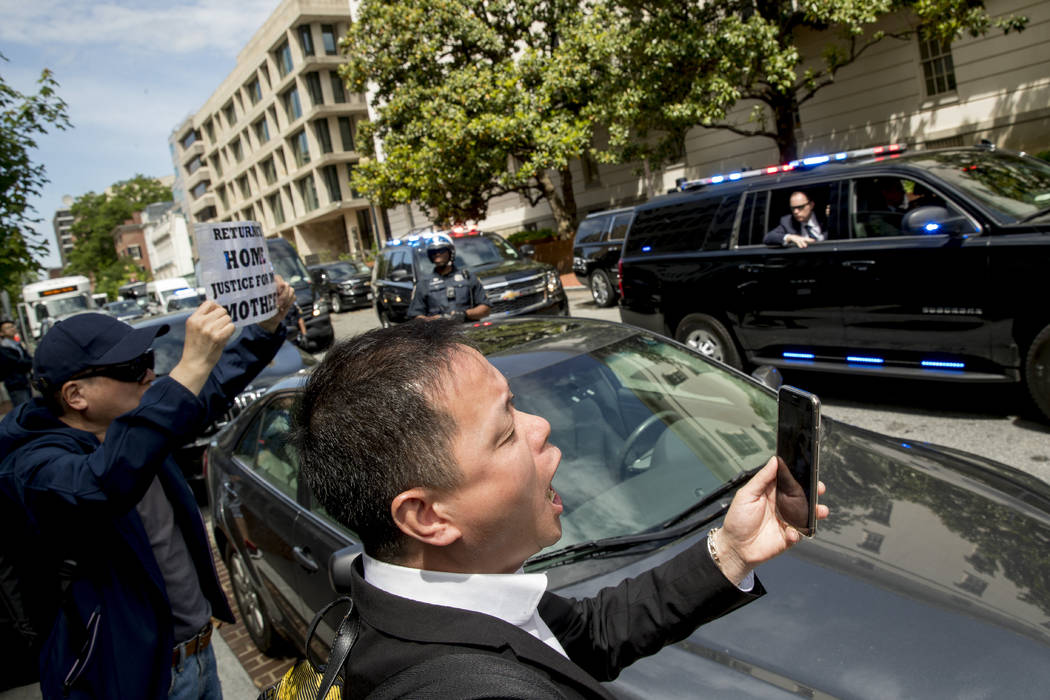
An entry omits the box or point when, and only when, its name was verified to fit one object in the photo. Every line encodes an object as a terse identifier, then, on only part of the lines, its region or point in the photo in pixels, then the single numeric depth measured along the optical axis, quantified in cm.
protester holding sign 187
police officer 782
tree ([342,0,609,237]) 2017
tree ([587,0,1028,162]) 1451
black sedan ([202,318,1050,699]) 188
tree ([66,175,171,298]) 9738
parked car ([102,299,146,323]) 3180
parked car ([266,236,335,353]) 1488
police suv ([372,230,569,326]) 1230
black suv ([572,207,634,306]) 1492
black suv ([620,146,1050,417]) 530
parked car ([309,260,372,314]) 2591
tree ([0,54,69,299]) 1024
